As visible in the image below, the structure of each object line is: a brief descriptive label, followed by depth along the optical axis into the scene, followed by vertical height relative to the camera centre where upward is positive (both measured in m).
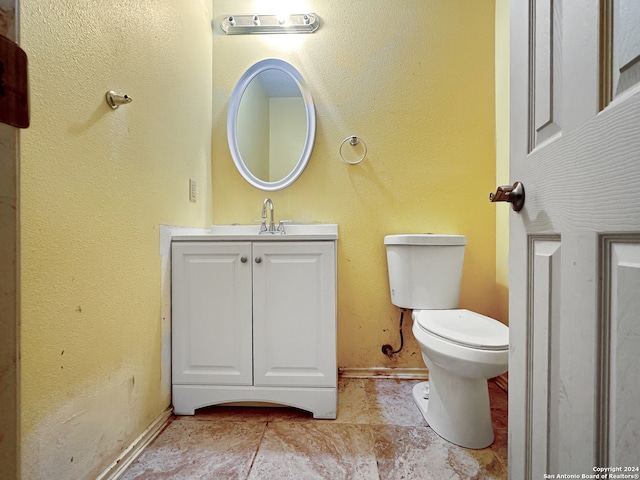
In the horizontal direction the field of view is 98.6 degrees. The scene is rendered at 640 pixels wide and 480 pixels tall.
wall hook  0.85 +0.44
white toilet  0.93 -0.34
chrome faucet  1.48 +0.09
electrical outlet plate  1.36 +0.24
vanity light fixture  1.53 +1.21
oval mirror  1.57 +0.66
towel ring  1.55 +0.54
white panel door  0.35 +0.00
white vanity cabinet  1.15 -0.37
